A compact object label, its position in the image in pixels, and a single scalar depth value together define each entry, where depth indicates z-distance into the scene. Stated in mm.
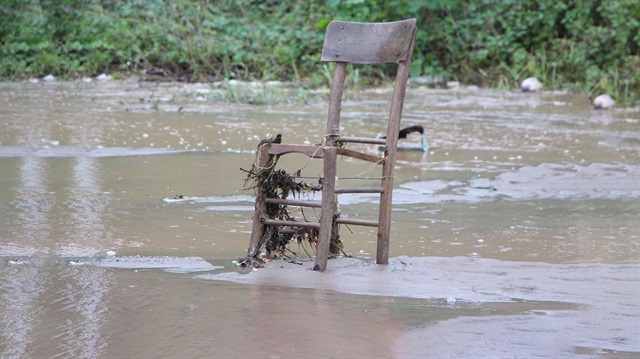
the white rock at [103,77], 30422
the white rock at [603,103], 24391
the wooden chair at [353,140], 8531
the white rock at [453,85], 30437
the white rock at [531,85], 28906
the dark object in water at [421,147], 16734
